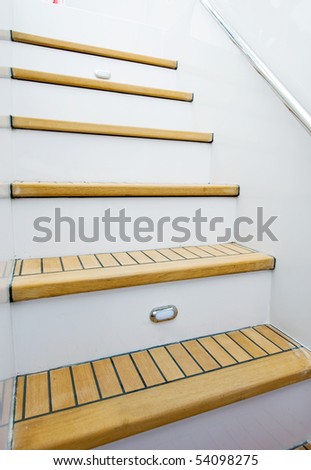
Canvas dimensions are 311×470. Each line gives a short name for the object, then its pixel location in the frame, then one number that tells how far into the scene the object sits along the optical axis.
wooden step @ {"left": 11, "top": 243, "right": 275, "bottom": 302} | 0.72
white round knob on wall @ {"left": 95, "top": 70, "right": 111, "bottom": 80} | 1.55
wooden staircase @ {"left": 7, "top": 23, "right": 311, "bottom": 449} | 0.60
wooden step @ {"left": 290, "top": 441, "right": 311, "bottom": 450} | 0.80
